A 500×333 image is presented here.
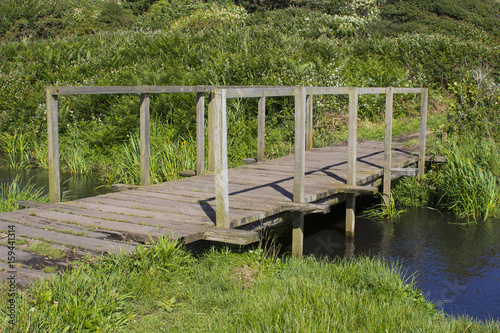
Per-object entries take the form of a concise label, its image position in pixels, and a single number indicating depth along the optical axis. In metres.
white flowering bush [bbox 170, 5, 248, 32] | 22.42
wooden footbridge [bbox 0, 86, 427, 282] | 5.05
